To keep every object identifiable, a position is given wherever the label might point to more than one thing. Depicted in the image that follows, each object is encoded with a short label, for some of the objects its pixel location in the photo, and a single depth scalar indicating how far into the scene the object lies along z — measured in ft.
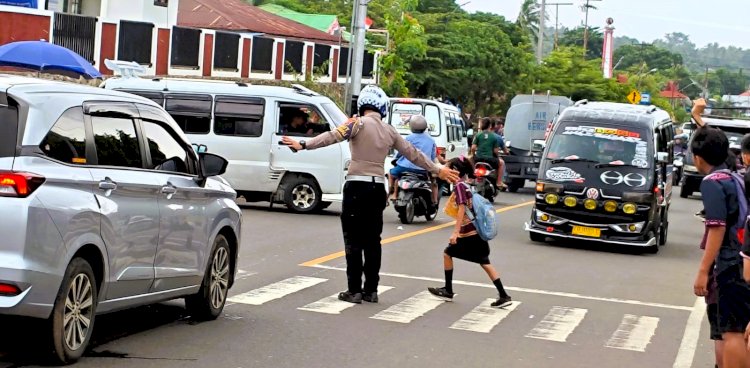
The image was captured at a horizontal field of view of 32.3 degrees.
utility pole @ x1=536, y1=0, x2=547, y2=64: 235.40
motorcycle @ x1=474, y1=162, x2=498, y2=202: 73.34
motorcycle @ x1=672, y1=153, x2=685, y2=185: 156.08
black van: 64.75
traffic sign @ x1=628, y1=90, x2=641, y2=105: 191.01
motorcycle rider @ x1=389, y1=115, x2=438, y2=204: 70.33
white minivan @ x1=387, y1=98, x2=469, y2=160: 98.02
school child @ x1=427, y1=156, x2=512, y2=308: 41.52
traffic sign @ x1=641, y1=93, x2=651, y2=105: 202.45
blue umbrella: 81.76
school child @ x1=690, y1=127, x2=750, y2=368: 24.27
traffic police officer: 39.88
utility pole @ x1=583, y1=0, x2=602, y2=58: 349.41
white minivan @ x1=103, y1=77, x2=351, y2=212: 71.15
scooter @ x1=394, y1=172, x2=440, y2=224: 71.36
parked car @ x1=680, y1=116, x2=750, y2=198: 128.06
